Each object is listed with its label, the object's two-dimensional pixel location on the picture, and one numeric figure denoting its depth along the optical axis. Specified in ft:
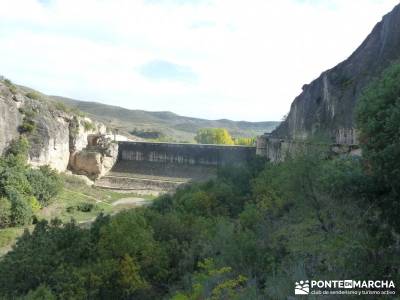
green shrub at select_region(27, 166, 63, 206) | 82.79
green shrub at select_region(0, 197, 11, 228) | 68.33
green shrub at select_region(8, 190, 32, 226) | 69.87
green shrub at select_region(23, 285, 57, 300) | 30.07
